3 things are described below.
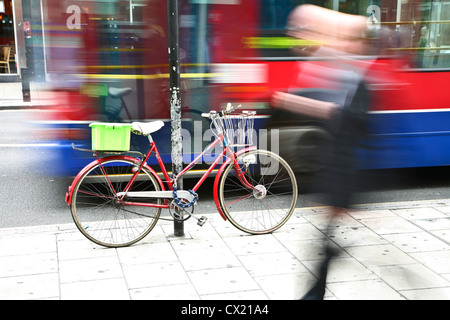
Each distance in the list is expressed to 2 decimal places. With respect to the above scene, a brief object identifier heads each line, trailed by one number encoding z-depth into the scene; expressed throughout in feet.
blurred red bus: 19.86
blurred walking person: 10.68
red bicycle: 16.26
